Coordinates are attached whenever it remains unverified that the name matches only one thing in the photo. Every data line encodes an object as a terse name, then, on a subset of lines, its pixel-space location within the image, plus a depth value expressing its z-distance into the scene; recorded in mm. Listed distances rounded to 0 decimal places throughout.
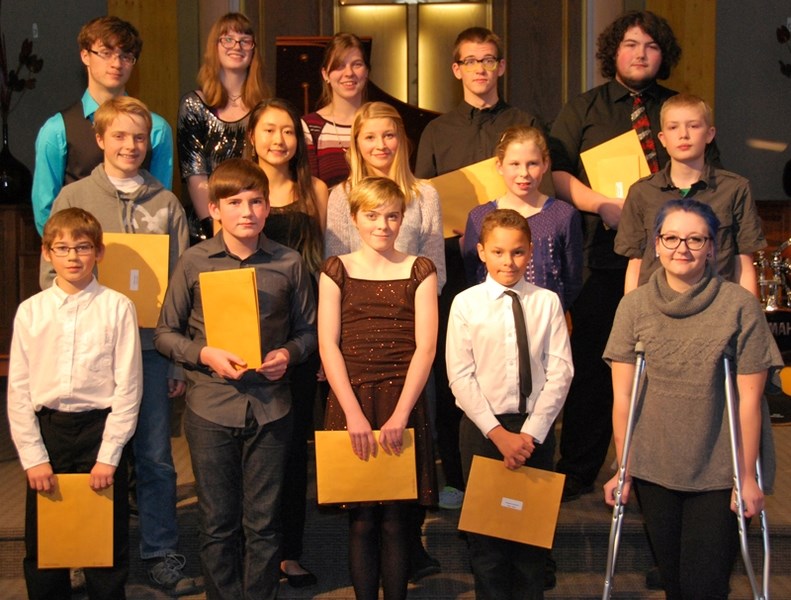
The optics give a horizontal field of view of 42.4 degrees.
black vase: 6133
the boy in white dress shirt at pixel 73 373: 2846
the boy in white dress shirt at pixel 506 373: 2787
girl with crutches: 2475
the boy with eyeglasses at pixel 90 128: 3309
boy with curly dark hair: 3559
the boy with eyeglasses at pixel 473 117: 3545
